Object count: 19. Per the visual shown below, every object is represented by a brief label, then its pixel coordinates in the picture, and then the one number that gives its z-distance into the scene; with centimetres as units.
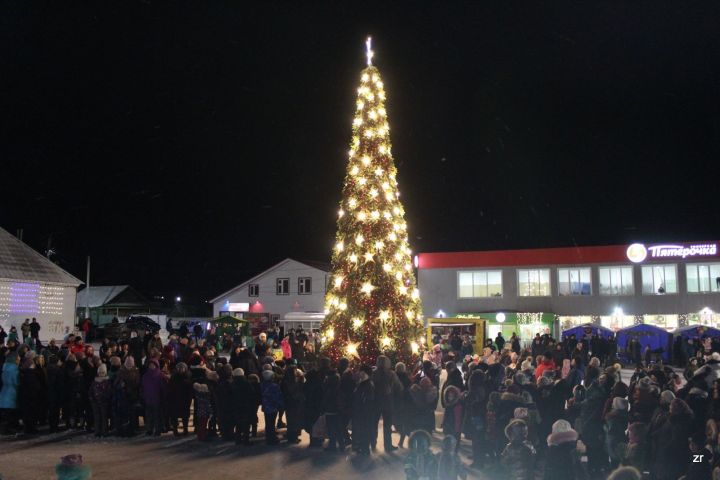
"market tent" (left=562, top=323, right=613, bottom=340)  2628
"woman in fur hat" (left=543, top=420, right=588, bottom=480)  598
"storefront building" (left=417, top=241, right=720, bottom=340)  3266
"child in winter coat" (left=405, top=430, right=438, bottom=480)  569
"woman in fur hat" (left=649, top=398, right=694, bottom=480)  671
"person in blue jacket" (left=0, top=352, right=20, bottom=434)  1168
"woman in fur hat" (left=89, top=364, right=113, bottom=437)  1138
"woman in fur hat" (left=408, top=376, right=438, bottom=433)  1016
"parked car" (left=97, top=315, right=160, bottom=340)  3306
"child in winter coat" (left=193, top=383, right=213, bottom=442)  1107
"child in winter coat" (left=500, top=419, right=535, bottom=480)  641
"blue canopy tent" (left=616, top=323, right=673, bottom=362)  2527
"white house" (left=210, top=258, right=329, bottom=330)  4656
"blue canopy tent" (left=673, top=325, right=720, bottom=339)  2391
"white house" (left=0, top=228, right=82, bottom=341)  2738
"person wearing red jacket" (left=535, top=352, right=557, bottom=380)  1267
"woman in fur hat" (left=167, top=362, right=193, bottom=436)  1144
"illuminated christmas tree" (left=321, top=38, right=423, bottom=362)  1464
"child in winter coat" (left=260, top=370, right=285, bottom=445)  1070
